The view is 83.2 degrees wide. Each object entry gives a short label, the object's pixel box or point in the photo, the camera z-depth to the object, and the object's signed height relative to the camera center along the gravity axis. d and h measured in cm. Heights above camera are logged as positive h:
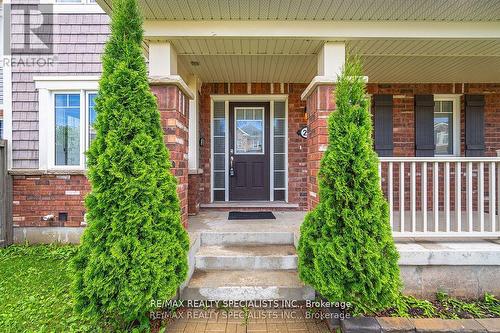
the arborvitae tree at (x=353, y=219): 202 -37
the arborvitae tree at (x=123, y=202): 188 -23
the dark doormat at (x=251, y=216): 394 -68
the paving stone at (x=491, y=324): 207 -117
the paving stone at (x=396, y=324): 205 -115
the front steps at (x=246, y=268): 244 -97
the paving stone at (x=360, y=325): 202 -113
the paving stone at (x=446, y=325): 207 -117
